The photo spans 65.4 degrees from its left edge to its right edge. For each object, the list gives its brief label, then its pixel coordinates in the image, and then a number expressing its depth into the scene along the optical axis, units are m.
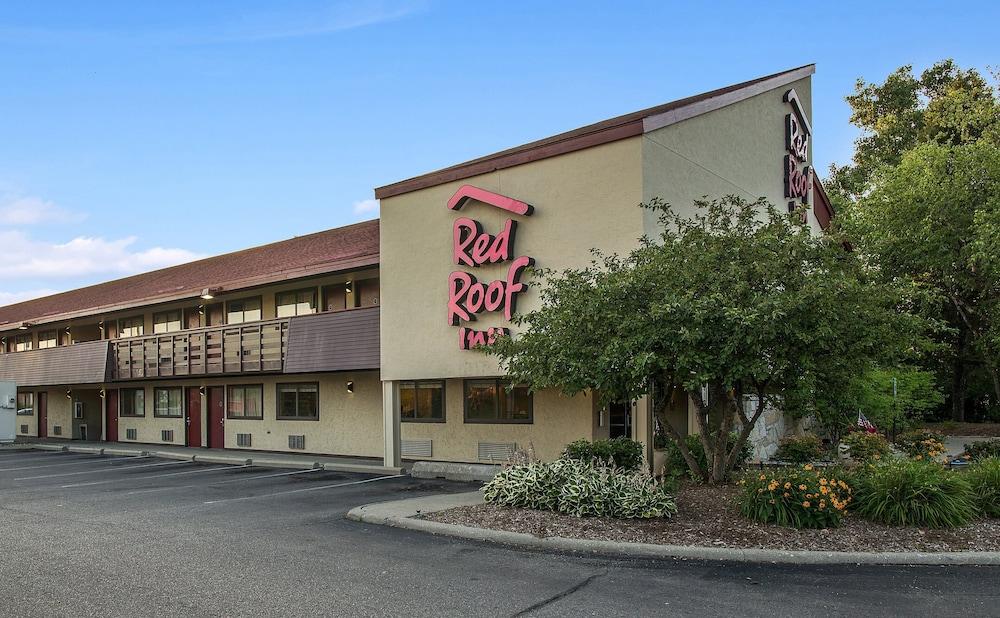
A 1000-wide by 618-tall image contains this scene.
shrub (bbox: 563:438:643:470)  15.18
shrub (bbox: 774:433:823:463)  18.91
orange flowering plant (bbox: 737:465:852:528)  10.15
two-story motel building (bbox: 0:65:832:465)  16.31
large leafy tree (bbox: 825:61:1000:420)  27.30
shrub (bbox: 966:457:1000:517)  10.71
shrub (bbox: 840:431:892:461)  17.59
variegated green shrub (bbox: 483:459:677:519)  11.20
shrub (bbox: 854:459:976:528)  10.14
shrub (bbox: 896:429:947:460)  16.31
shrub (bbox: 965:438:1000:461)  17.02
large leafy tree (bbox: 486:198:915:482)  10.81
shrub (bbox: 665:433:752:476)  14.64
